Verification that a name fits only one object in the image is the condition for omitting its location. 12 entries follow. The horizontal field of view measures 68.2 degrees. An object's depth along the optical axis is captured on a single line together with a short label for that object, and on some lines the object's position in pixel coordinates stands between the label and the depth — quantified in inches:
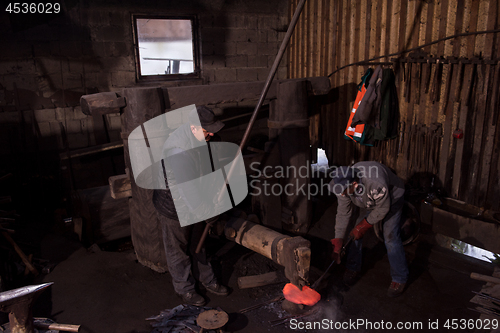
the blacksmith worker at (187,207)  146.2
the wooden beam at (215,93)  176.9
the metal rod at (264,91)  125.1
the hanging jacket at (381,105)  227.5
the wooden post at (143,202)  167.6
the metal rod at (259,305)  157.0
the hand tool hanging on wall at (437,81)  203.9
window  299.9
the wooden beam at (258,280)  172.6
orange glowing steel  141.8
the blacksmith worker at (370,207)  152.5
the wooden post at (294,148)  205.9
